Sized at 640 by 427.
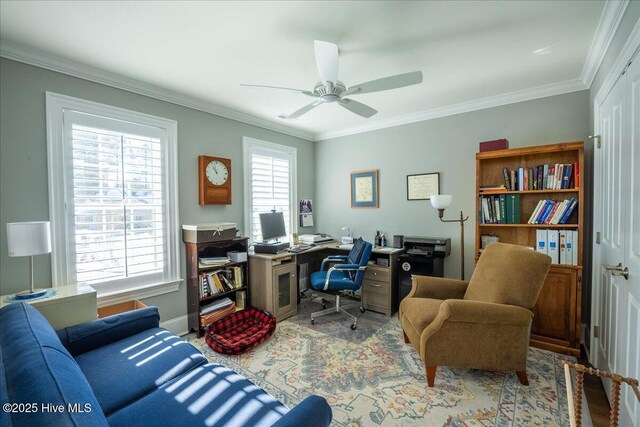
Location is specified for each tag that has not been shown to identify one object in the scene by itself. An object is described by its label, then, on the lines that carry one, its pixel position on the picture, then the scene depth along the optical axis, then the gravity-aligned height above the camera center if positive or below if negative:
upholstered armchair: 2.01 -0.86
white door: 1.47 -0.17
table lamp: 1.83 -0.19
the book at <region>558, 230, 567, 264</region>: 2.61 -0.37
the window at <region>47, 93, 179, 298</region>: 2.29 +0.12
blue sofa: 0.88 -0.87
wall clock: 3.18 +0.35
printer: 3.31 -0.60
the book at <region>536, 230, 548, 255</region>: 2.69 -0.33
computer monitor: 3.61 -0.21
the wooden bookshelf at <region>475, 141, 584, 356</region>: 2.51 -0.32
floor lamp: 2.89 +0.07
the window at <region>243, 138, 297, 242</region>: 3.75 +0.40
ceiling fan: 1.80 +0.91
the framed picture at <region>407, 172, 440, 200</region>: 3.63 +0.30
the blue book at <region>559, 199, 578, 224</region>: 2.59 -0.04
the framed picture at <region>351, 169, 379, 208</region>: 4.17 +0.30
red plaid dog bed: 2.59 -1.24
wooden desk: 3.25 -0.89
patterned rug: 1.80 -1.33
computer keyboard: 3.62 -0.52
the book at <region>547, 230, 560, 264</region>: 2.63 -0.36
